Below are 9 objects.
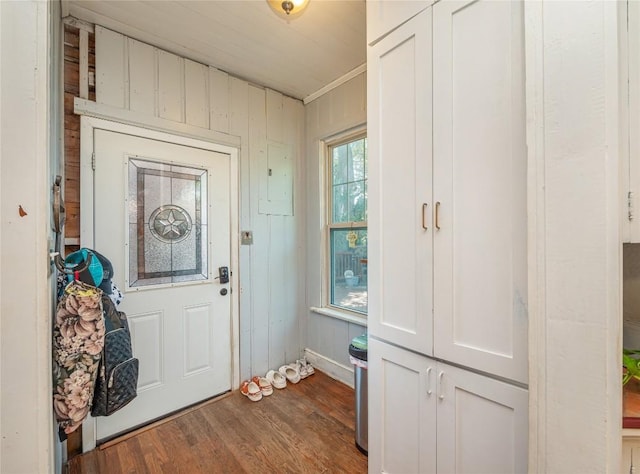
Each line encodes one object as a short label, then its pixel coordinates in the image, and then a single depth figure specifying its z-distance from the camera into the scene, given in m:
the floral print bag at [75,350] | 1.04
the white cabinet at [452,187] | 1.03
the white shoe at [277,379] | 2.60
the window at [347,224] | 2.62
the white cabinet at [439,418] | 1.04
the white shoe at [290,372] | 2.67
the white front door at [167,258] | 1.99
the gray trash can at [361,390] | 1.81
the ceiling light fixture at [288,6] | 1.70
